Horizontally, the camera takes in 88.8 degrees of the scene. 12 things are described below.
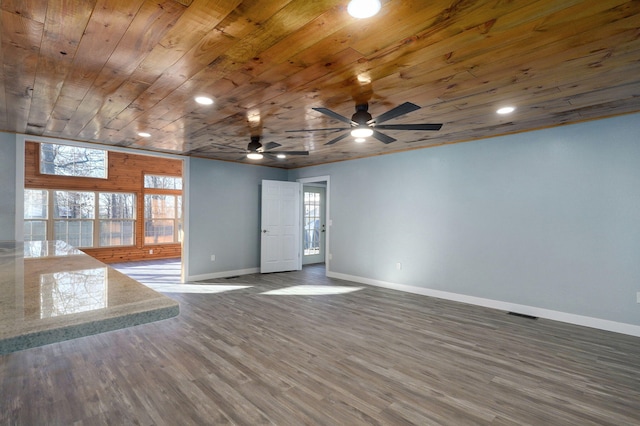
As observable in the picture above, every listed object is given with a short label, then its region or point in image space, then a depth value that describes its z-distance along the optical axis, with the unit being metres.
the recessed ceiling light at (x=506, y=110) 3.37
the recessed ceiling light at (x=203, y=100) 3.06
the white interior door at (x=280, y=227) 6.88
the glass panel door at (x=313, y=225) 8.24
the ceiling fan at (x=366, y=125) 2.93
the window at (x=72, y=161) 7.43
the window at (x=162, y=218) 8.89
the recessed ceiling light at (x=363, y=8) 1.64
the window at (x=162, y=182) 8.86
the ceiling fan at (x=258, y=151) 4.50
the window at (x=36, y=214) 7.27
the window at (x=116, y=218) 8.23
